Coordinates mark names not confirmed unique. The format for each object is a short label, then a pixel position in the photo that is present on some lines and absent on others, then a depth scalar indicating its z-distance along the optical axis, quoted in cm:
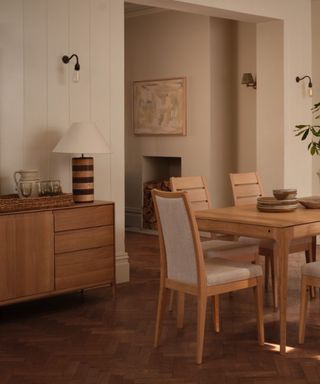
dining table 388
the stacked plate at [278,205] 445
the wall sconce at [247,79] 794
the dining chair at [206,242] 473
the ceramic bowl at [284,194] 457
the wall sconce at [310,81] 750
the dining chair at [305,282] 405
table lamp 501
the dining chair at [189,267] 374
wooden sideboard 455
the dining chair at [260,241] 504
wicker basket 457
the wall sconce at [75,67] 533
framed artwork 832
